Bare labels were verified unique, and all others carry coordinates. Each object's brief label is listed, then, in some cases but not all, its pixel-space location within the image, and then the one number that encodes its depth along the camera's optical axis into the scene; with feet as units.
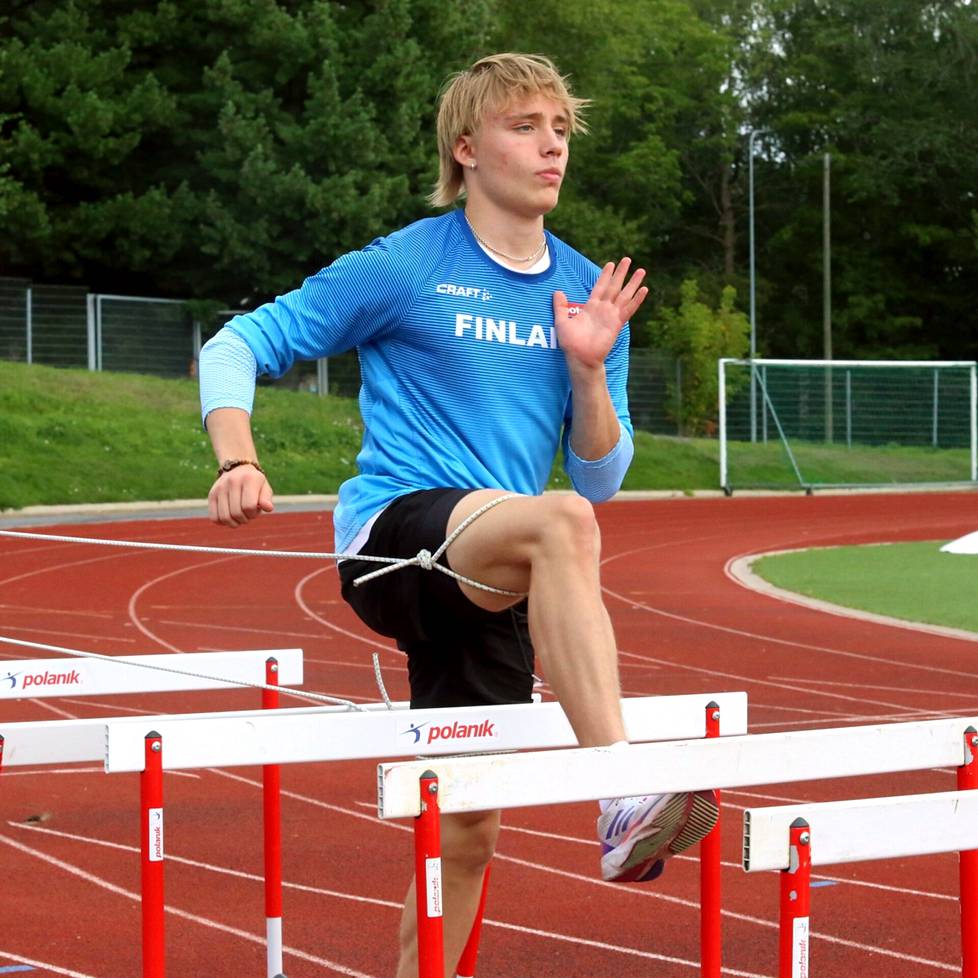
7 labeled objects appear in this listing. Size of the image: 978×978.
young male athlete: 19.86
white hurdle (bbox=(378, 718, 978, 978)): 15.28
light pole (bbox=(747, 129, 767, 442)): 236.55
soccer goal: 174.97
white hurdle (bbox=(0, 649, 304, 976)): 24.45
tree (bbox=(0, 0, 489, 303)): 191.76
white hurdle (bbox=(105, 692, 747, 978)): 19.20
